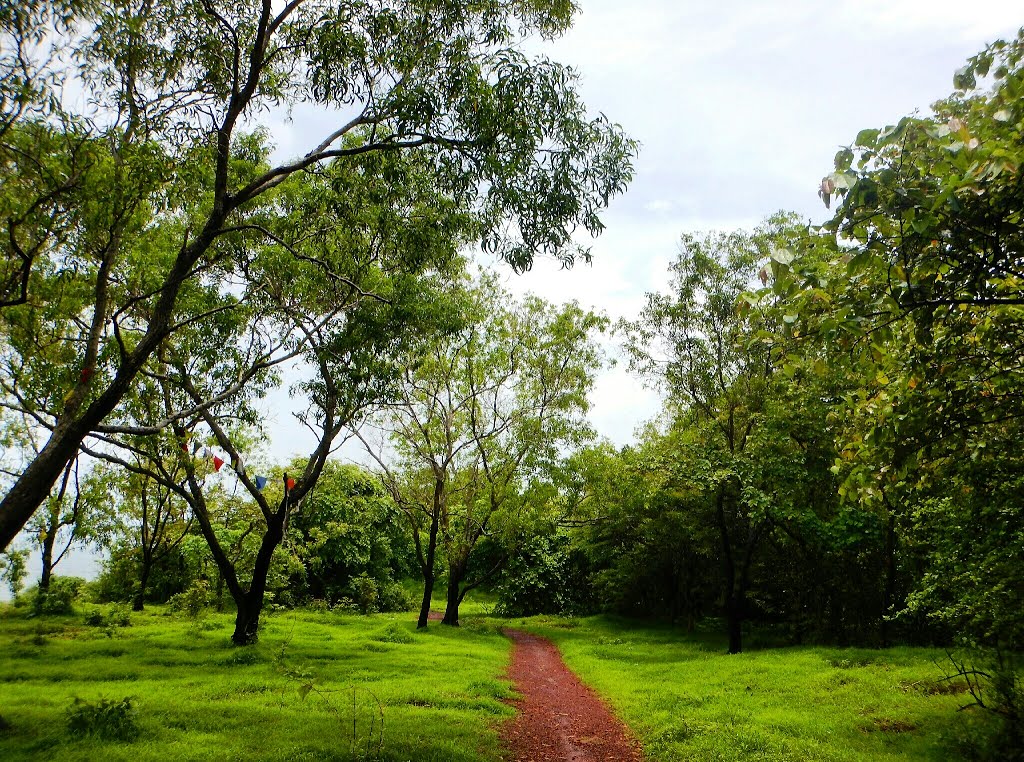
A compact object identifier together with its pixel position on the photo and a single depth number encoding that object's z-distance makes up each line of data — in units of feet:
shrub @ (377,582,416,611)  122.93
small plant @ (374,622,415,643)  73.59
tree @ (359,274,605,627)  88.94
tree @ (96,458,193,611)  96.43
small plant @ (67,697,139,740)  28.86
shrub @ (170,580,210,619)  82.99
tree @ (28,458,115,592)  93.86
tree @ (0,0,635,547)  28.35
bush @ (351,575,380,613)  118.21
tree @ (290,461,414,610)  116.06
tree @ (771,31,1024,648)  15.17
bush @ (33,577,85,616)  84.36
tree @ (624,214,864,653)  58.59
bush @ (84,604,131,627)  77.56
